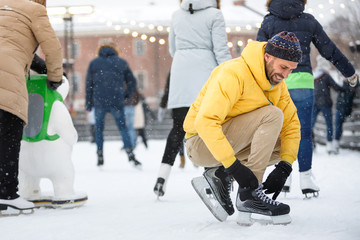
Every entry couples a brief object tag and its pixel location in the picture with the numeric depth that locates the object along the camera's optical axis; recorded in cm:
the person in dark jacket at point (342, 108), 926
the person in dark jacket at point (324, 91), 925
